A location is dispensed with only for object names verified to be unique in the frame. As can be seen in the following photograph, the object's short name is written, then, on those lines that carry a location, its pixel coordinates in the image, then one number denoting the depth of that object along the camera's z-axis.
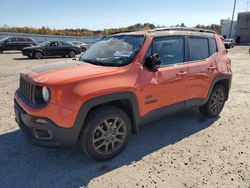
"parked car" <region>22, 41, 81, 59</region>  13.24
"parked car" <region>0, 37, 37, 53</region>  16.18
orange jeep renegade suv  2.36
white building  50.22
